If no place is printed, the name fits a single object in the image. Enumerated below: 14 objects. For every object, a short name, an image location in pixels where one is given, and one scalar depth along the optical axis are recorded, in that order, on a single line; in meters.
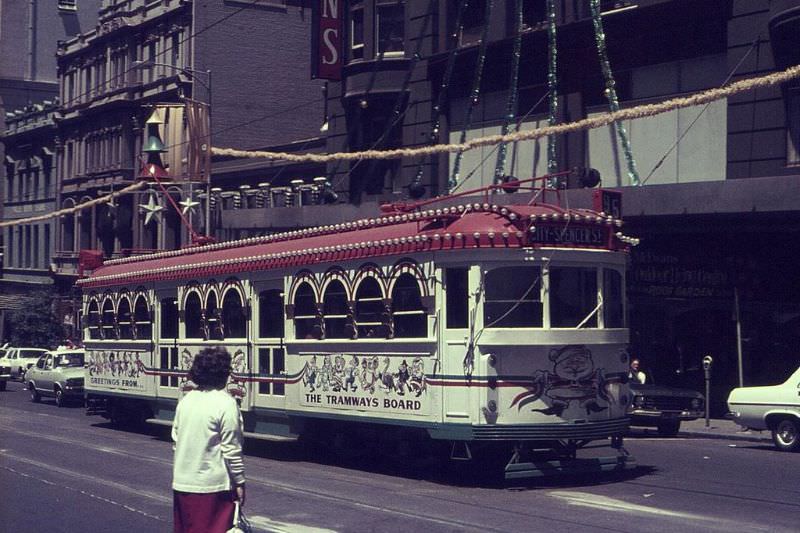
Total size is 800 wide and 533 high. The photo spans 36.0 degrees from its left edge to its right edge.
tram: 15.29
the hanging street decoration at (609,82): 28.42
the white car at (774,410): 20.14
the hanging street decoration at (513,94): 30.69
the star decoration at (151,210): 32.53
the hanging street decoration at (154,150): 29.55
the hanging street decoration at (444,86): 32.75
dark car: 23.67
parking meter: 25.39
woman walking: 8.22
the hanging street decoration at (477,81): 31.64
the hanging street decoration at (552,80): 30.00
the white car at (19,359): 49.75
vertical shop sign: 36.84
